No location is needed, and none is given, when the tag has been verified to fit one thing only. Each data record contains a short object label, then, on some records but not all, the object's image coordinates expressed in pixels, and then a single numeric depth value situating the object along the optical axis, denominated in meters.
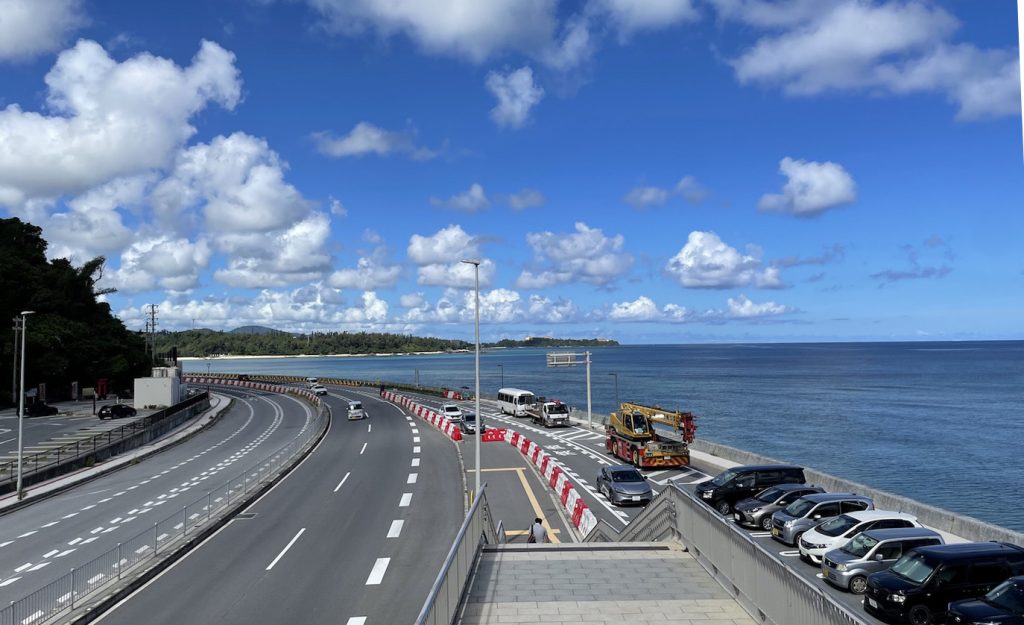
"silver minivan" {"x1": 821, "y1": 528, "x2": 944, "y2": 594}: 16.94
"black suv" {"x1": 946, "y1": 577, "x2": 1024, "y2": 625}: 11.92
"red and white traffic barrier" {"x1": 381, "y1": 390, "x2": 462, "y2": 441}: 48.51
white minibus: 64.38
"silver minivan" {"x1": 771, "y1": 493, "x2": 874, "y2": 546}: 21.44
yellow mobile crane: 35.94
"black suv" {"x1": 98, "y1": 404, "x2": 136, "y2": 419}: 59.19
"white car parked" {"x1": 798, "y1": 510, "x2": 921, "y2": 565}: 19.00
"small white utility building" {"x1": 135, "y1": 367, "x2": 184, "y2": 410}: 70.25
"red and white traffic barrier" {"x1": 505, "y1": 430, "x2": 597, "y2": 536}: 22.19
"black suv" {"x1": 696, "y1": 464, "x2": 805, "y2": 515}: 26.91
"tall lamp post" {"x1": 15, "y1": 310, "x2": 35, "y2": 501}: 31.69
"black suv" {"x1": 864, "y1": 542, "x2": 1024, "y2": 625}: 14.18
